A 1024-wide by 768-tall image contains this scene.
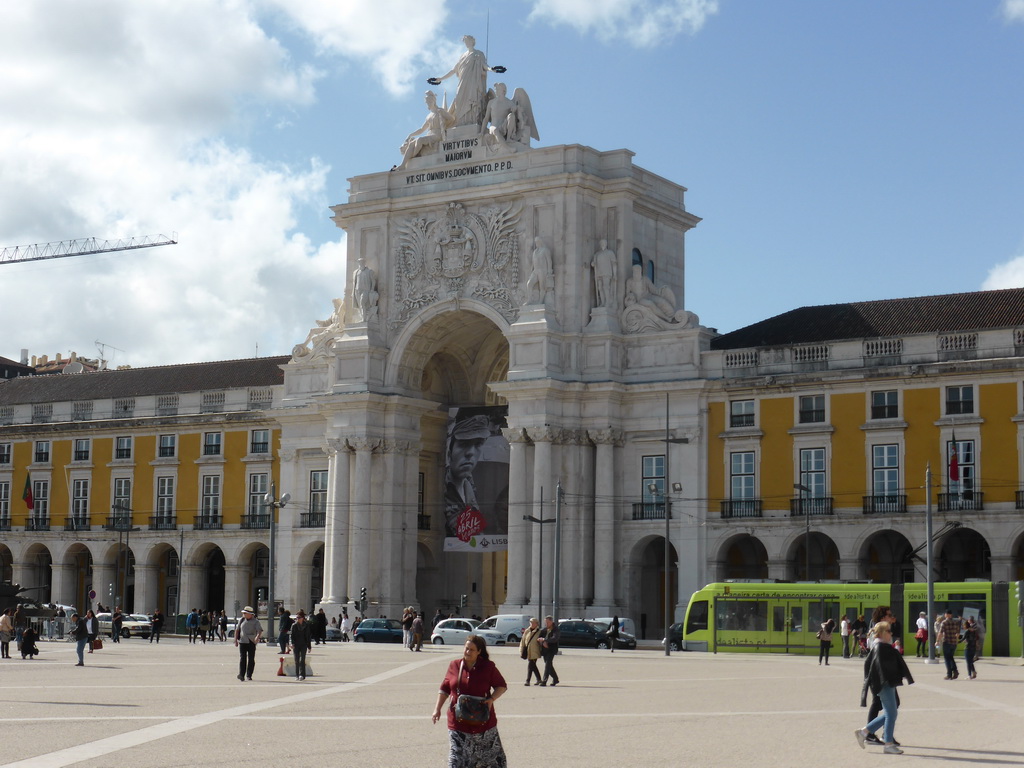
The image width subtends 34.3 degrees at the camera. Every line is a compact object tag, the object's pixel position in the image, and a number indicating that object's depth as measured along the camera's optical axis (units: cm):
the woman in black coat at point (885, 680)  2205
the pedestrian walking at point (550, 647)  3634
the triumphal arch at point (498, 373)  7081
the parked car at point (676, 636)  6204
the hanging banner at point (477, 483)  7462
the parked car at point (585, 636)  6159
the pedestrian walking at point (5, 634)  4872
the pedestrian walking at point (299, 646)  3797
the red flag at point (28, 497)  8744
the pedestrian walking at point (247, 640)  3675
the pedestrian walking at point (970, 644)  3853
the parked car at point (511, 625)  6450
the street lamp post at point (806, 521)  6565
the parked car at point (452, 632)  6550
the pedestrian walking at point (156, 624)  6894
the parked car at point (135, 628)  7525
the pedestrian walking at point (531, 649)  3659
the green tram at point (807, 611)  5372
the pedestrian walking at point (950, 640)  3825
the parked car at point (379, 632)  6819
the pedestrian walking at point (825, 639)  4941
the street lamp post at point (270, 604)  5834
